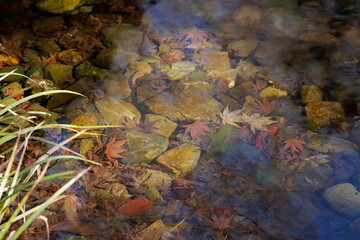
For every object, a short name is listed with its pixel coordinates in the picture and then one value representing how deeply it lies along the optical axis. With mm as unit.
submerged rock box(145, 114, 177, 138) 7840
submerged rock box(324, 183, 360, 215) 6117
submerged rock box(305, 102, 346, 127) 7914
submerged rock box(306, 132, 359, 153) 7289
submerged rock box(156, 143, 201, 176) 7031
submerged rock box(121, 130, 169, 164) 7246
